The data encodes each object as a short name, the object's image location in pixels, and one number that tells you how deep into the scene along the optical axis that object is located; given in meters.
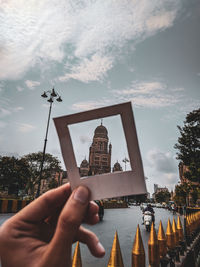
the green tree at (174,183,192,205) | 43.11
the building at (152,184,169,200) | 167.88
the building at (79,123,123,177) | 90.00
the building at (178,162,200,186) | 76.31
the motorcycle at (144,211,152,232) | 10.57
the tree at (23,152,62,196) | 37.66
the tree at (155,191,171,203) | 116.12
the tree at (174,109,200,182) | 19.23
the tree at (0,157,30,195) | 31.12
